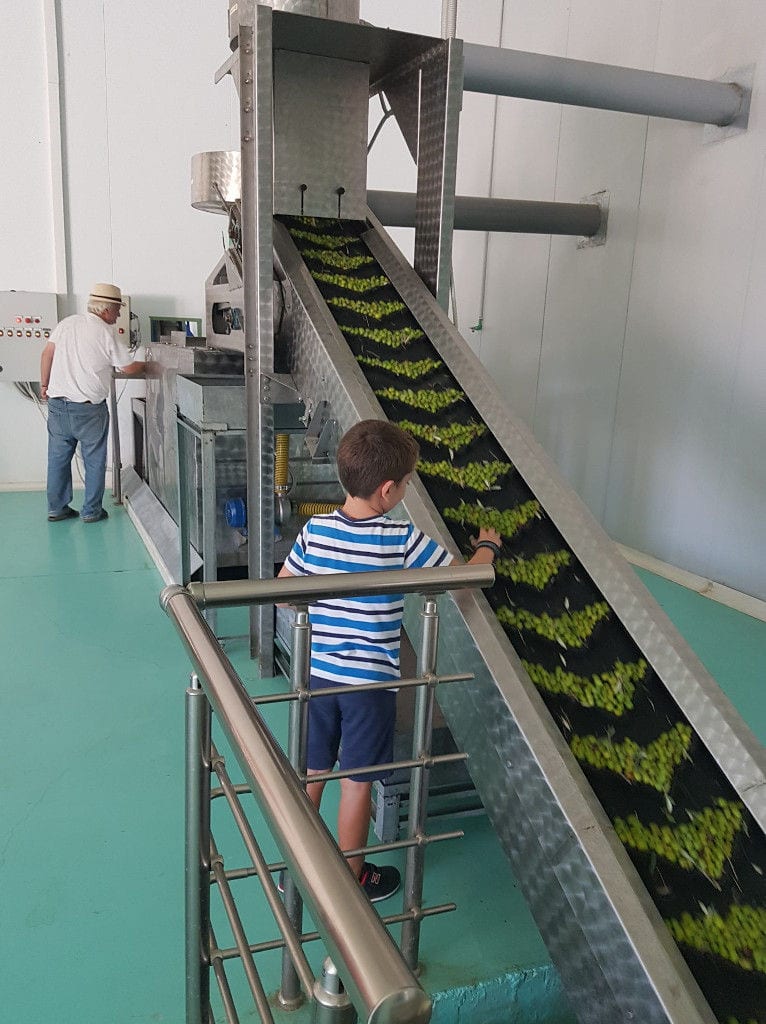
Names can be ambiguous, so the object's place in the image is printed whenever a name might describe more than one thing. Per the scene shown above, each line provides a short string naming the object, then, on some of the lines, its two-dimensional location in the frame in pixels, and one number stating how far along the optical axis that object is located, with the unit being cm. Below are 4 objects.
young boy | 170
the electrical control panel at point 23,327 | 597
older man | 527
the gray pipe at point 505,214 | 439
